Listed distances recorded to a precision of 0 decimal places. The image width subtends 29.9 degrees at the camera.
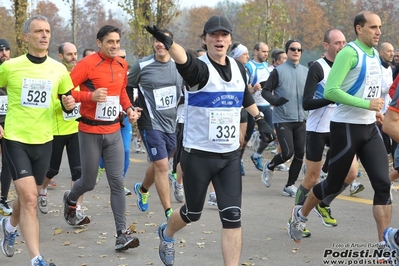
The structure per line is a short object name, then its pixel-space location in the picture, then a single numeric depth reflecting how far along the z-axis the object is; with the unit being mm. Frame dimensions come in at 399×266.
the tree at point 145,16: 21609
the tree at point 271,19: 19062
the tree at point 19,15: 24047
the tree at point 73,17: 36094
